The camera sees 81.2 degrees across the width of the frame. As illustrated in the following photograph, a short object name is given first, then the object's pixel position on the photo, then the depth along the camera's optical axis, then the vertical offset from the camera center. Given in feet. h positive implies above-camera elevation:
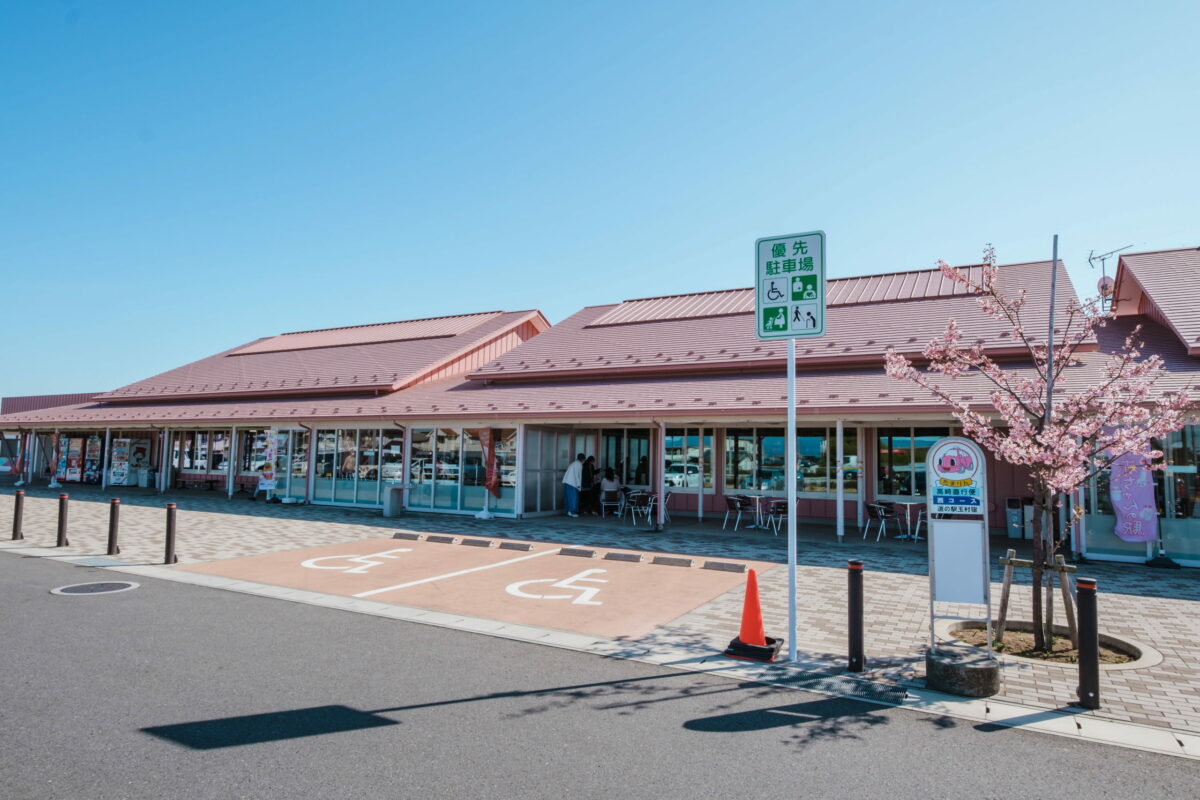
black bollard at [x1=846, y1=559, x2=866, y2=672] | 19.15 -4.93
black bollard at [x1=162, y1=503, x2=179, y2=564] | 34.22 -4.67
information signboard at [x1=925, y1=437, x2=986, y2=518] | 20.54 -0.79
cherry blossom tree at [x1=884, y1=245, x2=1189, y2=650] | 21.35 +1.28
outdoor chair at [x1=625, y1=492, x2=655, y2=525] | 54.03 -4.68
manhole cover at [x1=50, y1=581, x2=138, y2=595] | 27.50 -6.01
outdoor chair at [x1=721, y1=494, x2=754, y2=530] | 51.67 -4.28
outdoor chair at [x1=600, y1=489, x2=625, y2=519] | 58.29 -4.54
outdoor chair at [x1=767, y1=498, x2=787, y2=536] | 49.73 -4.64
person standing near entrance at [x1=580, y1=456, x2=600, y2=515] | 61.05 -3.91
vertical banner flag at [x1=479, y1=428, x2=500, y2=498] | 57.82 -1.52
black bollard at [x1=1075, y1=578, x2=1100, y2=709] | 16.48 -4.87
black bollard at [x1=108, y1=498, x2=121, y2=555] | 36.60 -4.80
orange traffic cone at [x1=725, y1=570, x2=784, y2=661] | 20.51 -5.75
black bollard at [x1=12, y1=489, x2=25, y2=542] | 41.76 -5.02
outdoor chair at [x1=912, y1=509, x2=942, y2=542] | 47.66 -5.12
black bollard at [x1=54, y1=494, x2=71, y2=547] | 39.47 -4.66
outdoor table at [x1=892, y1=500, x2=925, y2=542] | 46.73 -4.32
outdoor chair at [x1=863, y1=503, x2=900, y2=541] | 46.50 -4.63
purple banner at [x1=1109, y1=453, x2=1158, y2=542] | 38.01 -2.72
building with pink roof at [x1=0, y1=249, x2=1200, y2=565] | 46.55 +2.78
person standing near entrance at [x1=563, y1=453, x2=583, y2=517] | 59.11 -3.21
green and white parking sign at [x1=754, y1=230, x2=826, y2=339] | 21.06 +5.00
